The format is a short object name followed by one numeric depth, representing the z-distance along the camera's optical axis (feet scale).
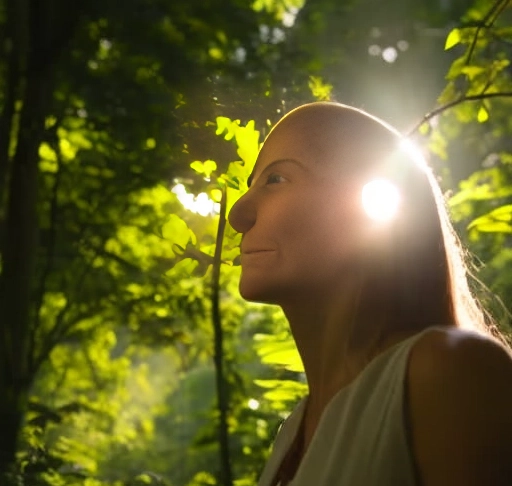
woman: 1.92
